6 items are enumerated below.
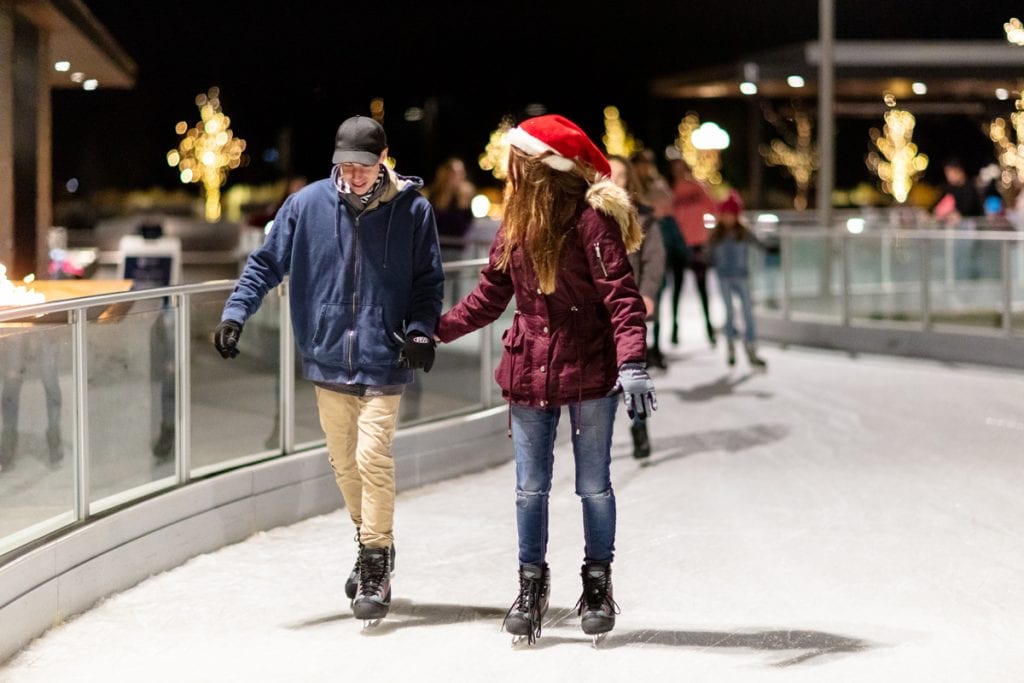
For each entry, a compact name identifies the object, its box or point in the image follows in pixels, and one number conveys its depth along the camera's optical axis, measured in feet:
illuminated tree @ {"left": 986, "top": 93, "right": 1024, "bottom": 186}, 124.57
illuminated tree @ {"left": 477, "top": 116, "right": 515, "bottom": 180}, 219.61
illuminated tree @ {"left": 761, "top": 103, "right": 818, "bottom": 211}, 224.94
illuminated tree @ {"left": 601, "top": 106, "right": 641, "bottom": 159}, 266.36
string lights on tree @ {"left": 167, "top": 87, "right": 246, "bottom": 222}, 225.15
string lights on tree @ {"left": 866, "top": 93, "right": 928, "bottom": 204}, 187.01
